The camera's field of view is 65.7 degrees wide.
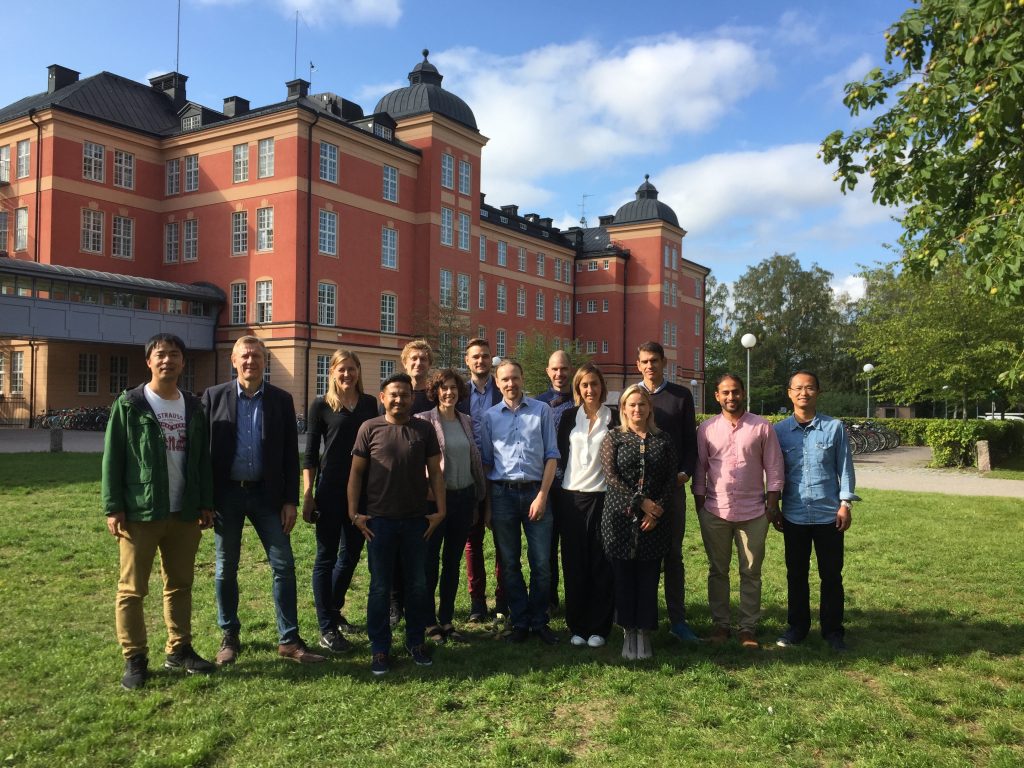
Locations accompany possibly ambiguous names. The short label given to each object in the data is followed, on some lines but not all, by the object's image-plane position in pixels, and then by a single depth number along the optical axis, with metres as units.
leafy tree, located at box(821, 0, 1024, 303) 6.36
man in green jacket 4.91
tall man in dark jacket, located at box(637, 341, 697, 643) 5.89
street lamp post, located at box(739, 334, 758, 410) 24.34
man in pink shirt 5.75
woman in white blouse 5.81
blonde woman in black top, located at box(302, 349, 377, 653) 5.64
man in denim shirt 5.73
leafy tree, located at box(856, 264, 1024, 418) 22.08
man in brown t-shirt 5.22
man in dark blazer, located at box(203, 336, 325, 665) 5.29
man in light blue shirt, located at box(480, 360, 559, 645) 5.86
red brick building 34.00
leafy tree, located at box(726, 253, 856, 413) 67.44
